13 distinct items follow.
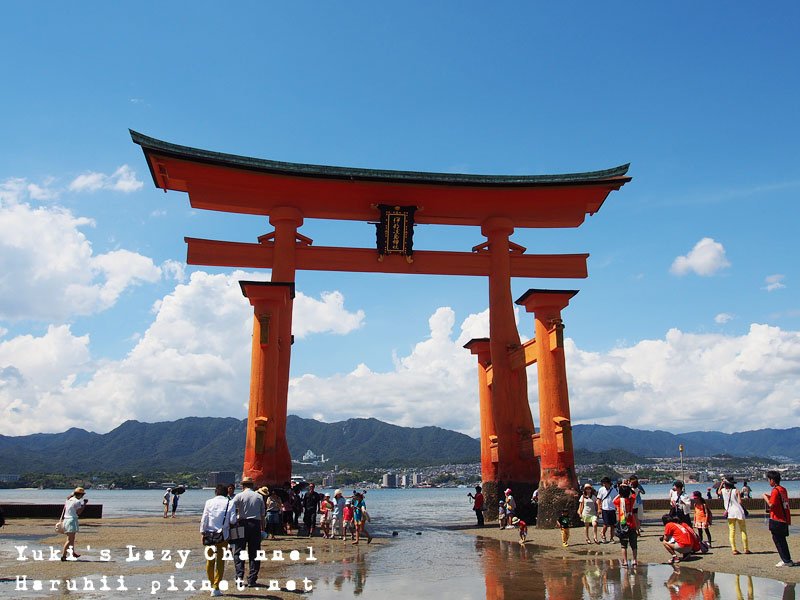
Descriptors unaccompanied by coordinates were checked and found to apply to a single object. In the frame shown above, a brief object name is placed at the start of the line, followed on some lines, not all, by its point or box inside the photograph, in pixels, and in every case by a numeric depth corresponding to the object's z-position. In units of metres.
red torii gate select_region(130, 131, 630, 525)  18.66
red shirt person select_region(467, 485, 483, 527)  21.27
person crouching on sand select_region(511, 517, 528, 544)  15.43
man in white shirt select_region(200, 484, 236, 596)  8.27
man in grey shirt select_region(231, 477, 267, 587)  8.98
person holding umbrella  27.33
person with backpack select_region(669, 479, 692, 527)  13.05
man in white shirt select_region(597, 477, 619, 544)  13.10
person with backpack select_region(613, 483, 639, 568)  10.92
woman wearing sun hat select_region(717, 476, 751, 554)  11.32
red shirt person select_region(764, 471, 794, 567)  10.01
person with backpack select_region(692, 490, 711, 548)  12.20
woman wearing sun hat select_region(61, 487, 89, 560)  11.80
